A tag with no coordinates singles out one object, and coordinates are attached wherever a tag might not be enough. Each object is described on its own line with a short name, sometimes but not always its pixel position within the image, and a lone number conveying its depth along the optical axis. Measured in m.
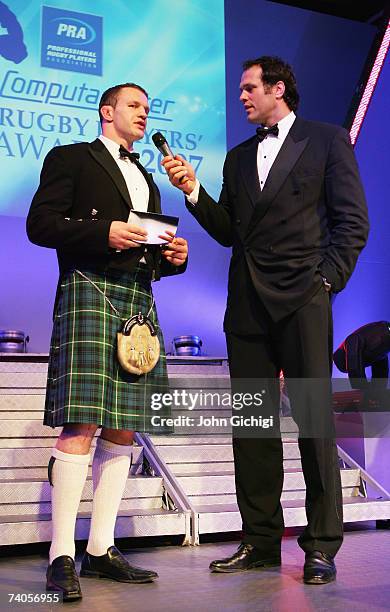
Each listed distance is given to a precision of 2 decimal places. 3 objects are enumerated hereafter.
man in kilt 2.30
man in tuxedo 2.53
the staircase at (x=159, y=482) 3.14
